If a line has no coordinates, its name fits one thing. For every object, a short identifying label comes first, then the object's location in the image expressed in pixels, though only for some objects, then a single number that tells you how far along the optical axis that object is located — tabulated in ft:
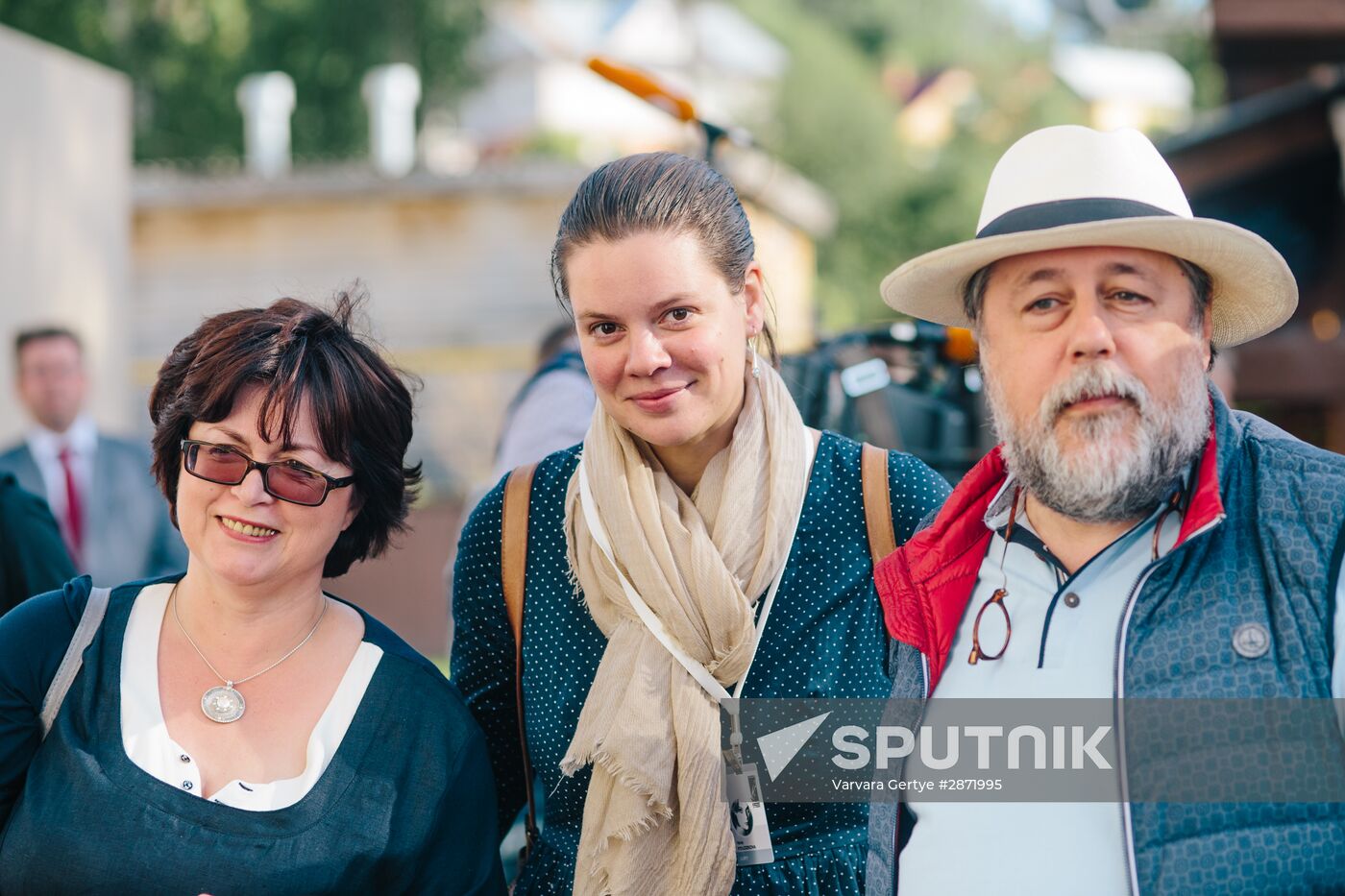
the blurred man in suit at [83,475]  19.36
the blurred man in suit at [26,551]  10.72
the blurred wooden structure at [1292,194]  33.30
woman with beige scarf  7.75
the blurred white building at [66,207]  34.32
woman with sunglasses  7.48
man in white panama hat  5.93
